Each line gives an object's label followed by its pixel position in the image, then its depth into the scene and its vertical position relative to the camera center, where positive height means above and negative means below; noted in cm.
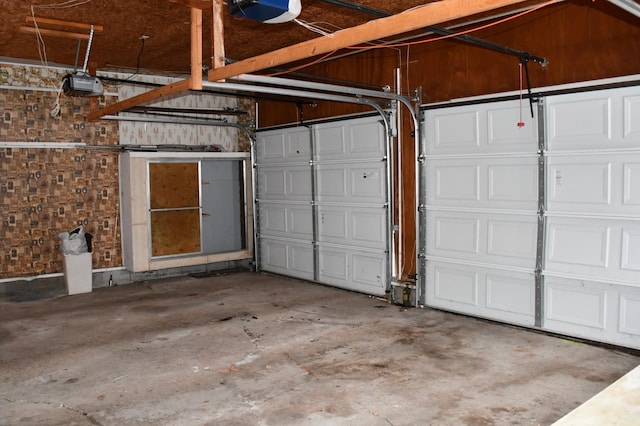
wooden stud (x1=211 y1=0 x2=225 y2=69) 402 +114
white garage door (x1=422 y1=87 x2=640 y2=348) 484 -32
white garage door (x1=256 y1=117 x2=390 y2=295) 710 -28
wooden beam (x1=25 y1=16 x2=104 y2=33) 524 +163
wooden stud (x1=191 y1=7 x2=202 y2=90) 429 +112
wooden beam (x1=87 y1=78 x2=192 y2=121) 501 +94
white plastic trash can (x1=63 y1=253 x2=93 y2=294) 754 -119
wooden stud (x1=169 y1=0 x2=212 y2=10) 404 +136
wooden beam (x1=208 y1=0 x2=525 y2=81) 266 +88
